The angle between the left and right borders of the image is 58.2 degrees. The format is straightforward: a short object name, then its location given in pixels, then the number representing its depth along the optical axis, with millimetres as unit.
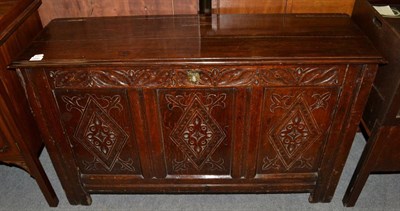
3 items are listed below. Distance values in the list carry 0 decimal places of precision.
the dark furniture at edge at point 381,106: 1369
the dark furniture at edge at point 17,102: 1404
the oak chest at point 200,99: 1295
